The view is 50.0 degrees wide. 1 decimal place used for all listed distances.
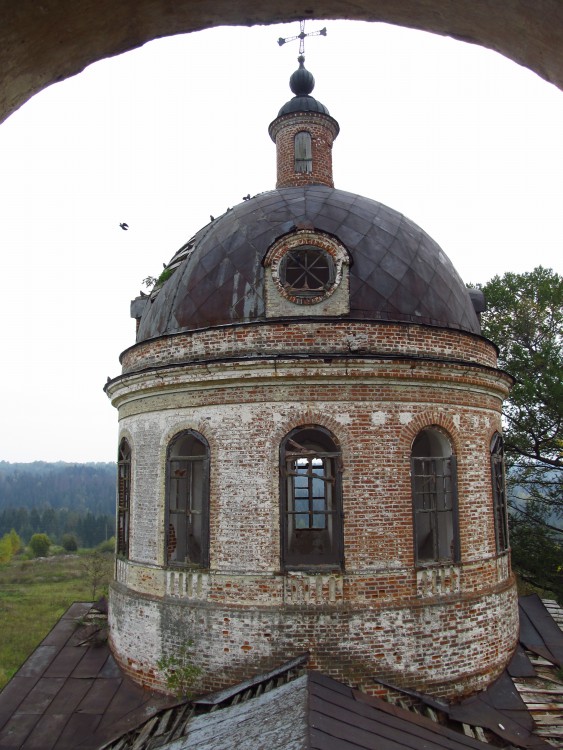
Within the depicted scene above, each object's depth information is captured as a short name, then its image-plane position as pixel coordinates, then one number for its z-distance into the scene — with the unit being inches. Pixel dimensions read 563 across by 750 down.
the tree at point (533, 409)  719.7
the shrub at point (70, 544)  2933.1
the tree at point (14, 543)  2736.5
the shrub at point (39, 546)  2706.7
